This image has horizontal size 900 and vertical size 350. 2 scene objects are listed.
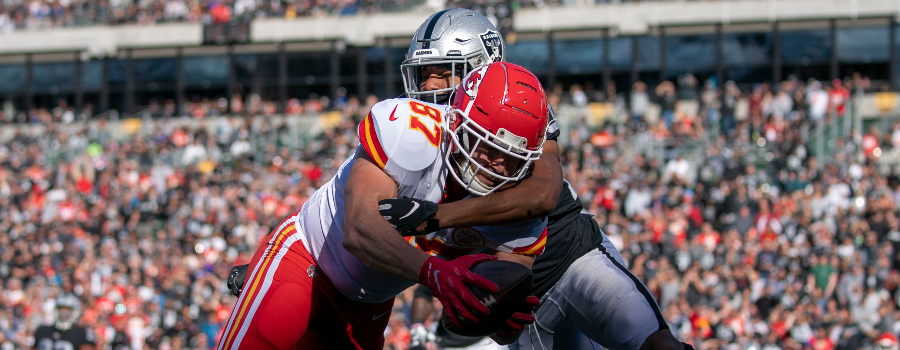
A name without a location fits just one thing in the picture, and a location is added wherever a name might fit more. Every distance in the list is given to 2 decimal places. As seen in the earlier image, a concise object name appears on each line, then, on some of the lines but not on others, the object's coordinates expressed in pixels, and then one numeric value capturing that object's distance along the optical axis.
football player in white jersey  6.08
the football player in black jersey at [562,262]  7.86
